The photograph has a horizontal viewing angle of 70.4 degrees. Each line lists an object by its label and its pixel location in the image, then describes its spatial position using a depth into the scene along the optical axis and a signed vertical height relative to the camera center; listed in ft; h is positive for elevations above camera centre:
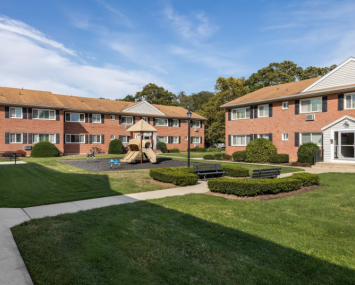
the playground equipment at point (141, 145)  67.48 +0.48
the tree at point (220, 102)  144.56 +26.27
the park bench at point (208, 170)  41.70 -4.02
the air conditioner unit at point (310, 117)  72.57 +8.54
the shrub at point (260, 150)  73.10 -0.98
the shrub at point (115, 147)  108.85 -0.11
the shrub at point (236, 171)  43.83 -4.31
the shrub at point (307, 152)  64.75 -1.40
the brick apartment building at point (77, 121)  91.86 +11.26
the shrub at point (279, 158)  70.95 -3.22
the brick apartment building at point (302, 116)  65.67 +9.63
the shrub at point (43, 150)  88.63 -1.13
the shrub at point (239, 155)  77.66 -2.62
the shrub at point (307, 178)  34.73 -4.42
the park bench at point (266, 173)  35.12 -3.80
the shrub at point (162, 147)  121.90 -0.13
